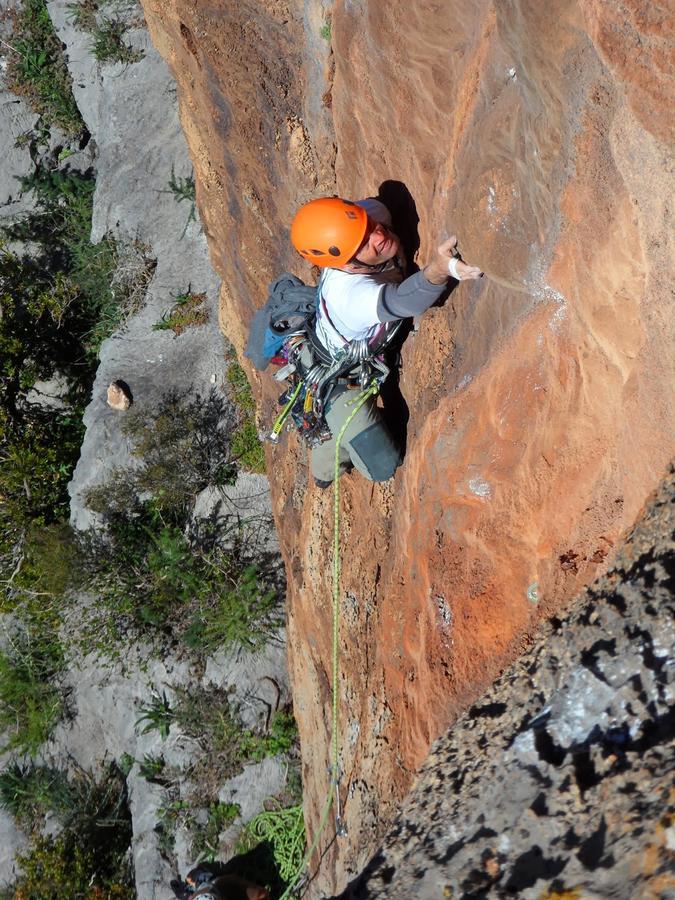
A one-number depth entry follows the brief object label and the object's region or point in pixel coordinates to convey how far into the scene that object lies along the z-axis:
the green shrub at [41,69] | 11.67
